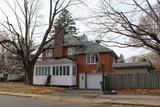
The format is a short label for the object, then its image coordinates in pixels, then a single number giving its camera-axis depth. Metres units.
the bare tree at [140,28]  11.94
